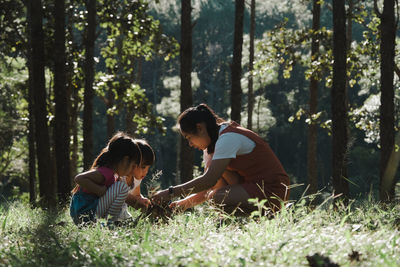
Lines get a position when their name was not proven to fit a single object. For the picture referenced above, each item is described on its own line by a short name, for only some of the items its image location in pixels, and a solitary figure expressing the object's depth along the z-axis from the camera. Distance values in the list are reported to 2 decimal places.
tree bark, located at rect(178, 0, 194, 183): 13.18
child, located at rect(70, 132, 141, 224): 5.45
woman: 5.72
